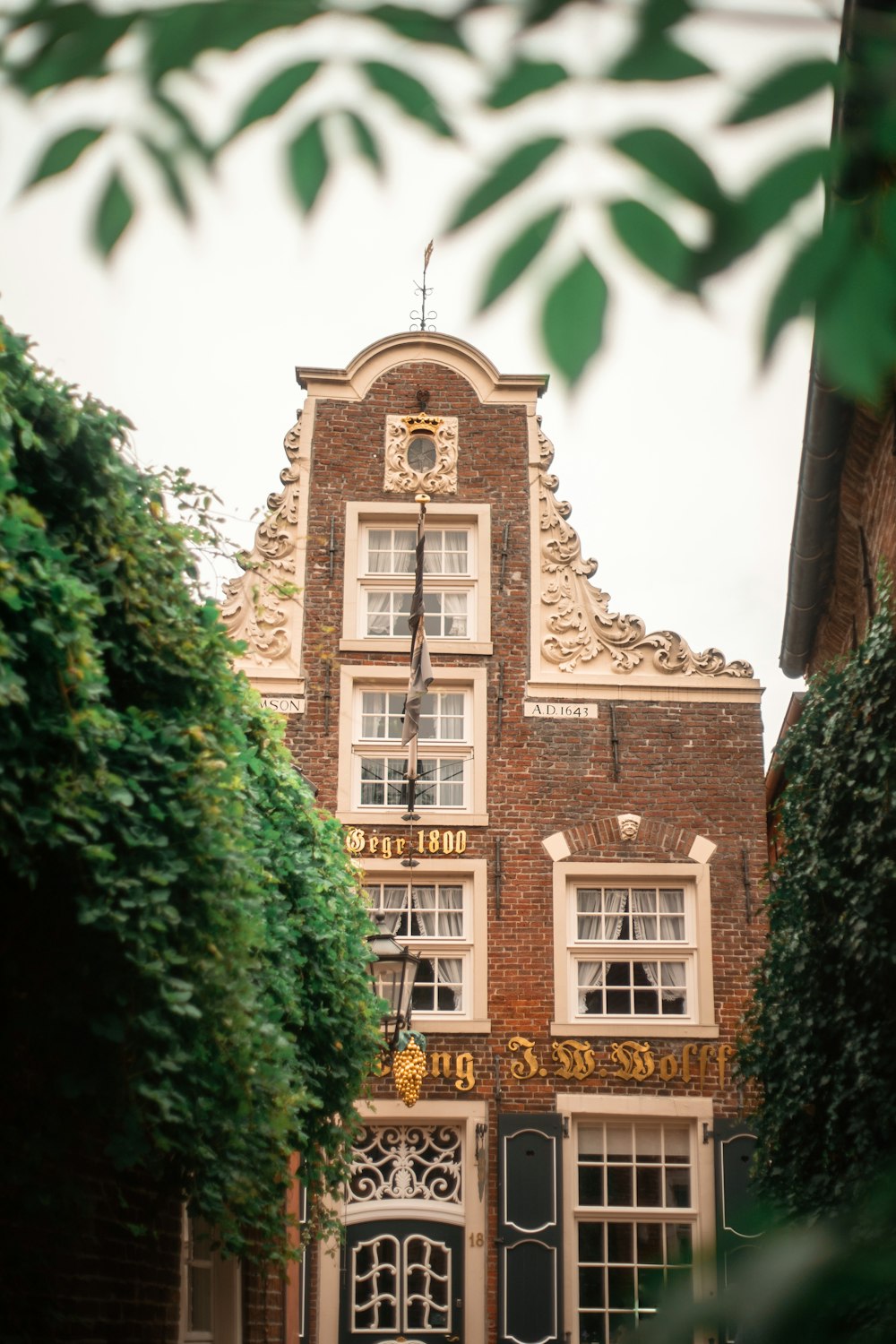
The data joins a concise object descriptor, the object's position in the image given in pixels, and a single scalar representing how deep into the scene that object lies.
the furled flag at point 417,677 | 14.78
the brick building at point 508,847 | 14.85
